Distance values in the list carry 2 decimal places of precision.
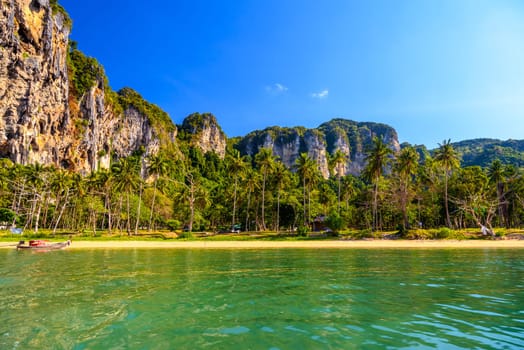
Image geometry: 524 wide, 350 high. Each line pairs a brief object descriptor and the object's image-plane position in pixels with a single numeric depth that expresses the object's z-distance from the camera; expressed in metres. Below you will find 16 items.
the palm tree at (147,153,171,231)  83.50
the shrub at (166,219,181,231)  85.94
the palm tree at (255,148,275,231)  79.75
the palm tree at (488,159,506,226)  85.81
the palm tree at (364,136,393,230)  69.68
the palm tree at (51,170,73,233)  78.62
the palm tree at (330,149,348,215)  83.64
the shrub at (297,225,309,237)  63.97
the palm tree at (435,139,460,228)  71.56
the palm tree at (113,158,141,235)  76.25
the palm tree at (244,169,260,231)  84.81
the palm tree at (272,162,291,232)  87.94
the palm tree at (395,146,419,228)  68.31
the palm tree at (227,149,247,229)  81.06
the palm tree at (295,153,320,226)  77.31
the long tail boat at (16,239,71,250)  41.60
